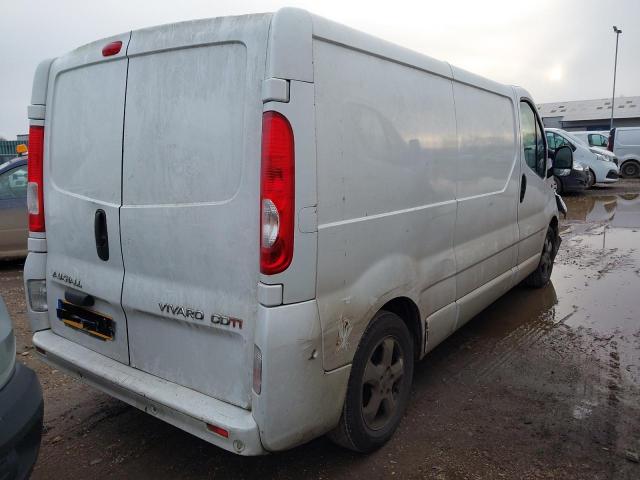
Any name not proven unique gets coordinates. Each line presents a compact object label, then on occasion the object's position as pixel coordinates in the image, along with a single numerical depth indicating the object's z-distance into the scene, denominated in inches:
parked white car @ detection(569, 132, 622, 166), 867.4
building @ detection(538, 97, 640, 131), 1701.5
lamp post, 1314.0
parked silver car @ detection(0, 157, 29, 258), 290.7
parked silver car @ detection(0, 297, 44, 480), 76.0
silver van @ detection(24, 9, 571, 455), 84.4
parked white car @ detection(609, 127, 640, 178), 850.1
